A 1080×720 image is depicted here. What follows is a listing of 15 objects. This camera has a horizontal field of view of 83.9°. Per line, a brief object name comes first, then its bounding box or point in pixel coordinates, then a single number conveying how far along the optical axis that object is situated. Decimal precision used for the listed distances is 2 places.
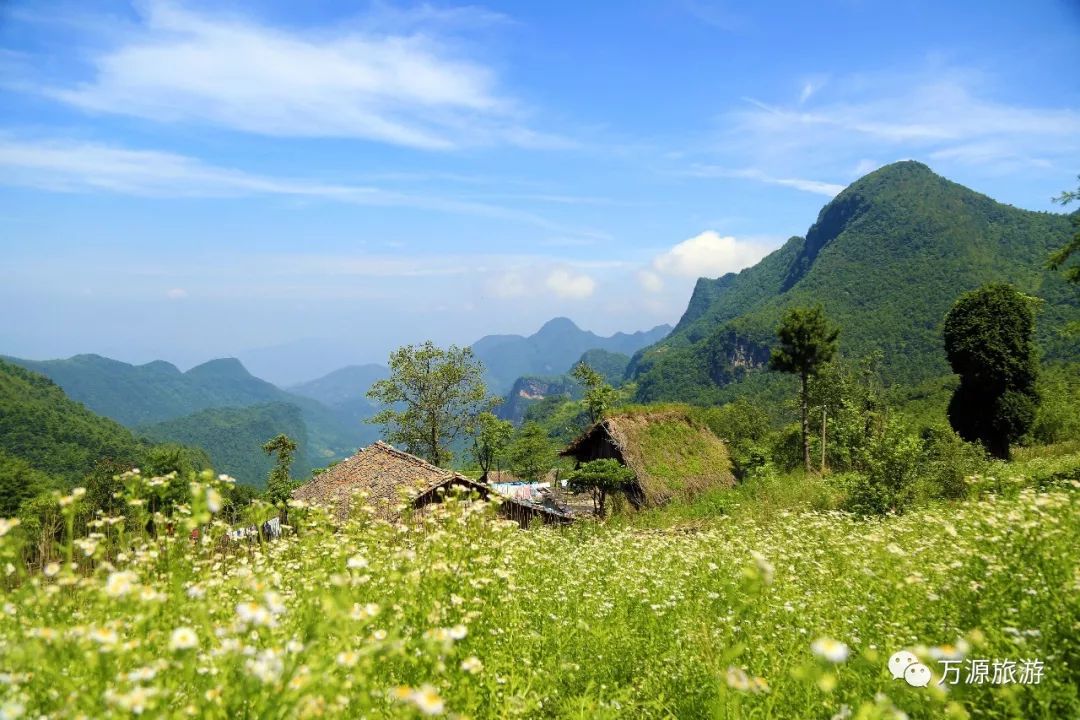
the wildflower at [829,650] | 2.11
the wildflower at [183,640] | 2.11
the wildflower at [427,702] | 1.93
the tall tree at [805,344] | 25.77
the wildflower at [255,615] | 2.30
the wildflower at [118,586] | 2.35
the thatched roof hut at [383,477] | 22.03
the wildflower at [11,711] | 1.97
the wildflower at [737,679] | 2.43
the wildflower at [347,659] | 2.34
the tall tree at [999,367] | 23.19
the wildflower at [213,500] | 2.63
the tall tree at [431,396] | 38.31
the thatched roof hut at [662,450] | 24.27
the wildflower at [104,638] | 2.17
